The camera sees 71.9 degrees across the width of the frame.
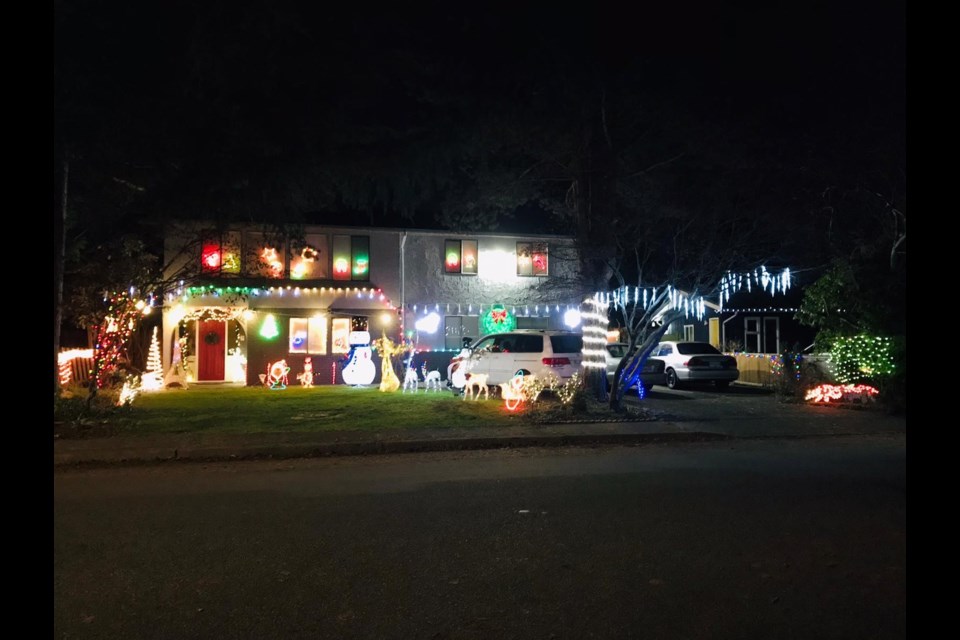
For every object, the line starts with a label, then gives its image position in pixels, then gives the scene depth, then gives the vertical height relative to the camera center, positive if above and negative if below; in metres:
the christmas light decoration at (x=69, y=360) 16.67 -0.69
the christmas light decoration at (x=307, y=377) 20.64 -1.35
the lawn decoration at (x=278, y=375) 20.33 -1.28
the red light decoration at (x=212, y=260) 20.33 +2.28
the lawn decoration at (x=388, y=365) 18.91 -0.91
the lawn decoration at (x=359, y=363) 20.33 -0.92
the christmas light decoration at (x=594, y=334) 14.93 -0.02
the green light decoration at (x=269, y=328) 21.00 +0.18
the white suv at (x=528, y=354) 16.22 -0.53
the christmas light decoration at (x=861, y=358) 14.93 -0.59
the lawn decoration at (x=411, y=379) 18.58 -1.29
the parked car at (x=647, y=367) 20.27 -1.09
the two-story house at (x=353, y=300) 20.73 +1.08
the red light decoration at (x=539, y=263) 23.03 +2.45
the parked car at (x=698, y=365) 20.72 -1.00
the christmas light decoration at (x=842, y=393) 15.19 -1.40
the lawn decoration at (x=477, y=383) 16.17 -1.23
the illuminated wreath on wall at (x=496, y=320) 22.67 +0.46
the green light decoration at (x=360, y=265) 21.81 +2.26
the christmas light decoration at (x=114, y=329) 12.48 +0.09
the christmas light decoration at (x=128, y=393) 13.45 -1.33
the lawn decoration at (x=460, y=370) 17.80 -1.00
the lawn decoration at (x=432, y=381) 18.31 -1.35
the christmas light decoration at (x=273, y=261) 20.73 +2.31
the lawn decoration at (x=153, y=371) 18.70 -1.08
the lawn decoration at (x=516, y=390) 14.38 -1.23
